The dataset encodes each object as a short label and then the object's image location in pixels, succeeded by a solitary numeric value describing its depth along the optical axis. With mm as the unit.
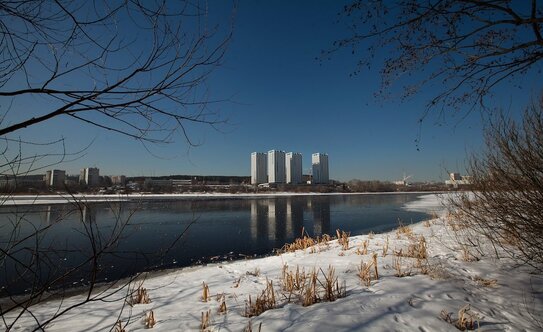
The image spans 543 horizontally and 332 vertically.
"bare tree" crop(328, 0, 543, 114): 2729
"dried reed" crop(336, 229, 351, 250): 8870
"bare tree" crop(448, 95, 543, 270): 4719
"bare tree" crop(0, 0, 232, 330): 1352
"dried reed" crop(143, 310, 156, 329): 4152
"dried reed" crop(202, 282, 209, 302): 5195
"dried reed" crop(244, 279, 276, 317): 4195
